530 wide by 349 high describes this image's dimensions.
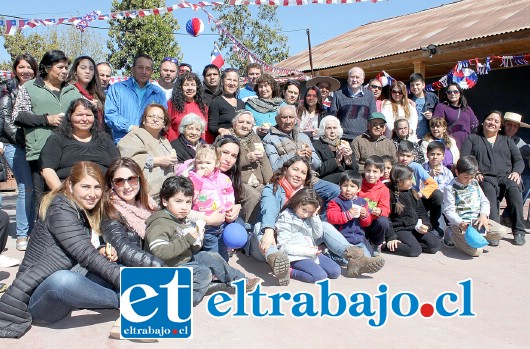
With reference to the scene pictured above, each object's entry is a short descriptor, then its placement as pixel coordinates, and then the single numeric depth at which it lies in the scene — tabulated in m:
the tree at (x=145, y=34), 20.36
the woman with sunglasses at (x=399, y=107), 5.99
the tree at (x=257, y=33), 25.42
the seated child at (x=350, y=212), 4.30
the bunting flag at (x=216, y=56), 9.26
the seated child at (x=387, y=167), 4.96
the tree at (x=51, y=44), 27.22
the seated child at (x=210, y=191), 3.94
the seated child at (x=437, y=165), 5.28
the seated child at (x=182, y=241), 3.16
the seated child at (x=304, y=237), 3.81
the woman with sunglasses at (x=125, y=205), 3.05
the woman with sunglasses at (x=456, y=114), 6.11
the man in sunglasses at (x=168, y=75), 5.38
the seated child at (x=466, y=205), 4.88
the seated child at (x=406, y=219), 4.76
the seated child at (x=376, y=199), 4.47
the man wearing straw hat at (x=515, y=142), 5.86
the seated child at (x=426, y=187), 4.96
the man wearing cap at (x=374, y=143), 5.20
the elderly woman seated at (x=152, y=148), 4.11
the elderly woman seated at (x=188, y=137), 4.43
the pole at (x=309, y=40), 13.14
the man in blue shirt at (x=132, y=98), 4.62
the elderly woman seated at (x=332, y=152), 4.99
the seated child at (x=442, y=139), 5.66
